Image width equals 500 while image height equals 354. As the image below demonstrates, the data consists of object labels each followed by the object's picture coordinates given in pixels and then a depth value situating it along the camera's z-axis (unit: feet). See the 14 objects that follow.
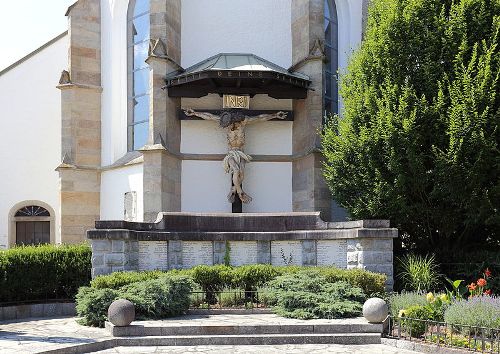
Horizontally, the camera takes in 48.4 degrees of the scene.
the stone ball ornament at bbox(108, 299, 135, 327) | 30.94
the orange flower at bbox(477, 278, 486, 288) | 31.69
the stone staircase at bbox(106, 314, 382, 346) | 30.94
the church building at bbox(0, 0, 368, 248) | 61.41
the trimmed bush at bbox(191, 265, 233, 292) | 39.23
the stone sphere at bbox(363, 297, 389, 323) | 31.48
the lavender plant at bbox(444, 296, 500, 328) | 28.76
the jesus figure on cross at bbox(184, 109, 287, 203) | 61.62
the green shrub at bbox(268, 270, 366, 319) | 34.06
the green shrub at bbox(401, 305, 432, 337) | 29.94
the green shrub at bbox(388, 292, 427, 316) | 32.65
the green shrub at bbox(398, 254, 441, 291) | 40.78
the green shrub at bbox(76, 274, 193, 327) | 34.05
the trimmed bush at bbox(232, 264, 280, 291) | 39.34
